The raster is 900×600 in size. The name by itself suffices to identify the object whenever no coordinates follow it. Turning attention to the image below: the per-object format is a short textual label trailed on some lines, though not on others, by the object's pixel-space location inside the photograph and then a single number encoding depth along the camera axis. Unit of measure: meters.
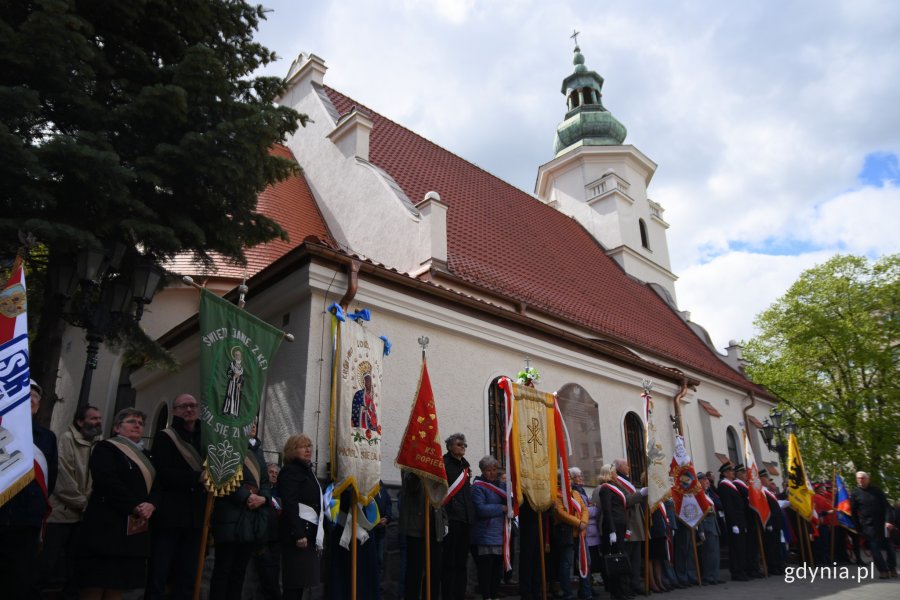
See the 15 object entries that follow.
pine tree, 6.38
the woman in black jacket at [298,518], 5.52
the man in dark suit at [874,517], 10.63
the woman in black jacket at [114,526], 4.39
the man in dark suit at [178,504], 4.92
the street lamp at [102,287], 6.36
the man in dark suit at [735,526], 10.40
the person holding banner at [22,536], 4.25
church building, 8.62
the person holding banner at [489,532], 7.19
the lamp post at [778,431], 16.16
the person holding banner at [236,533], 5.29
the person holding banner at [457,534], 6.91
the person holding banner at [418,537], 6.66
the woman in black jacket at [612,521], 8.22
